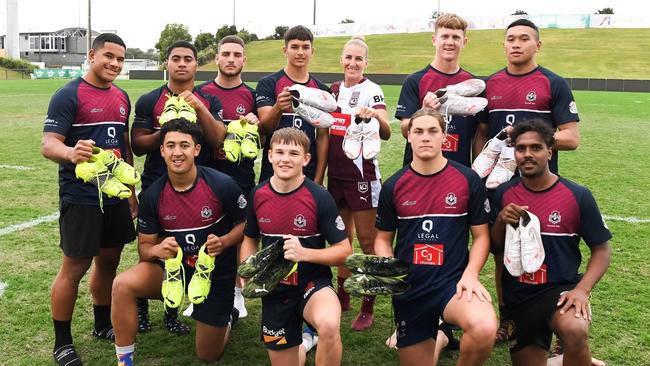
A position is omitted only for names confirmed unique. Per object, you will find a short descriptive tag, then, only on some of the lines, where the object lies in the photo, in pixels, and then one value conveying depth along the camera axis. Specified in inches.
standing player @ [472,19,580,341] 145.8
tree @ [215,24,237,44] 2628.0
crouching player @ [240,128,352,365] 129.1
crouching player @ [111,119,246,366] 133.3
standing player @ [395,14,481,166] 155.4
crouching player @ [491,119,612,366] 125.6
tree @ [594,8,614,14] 3159.2
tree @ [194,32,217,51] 2655.0
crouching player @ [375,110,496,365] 127.4
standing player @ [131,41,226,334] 155.0
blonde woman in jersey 164.1
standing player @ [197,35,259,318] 166.4
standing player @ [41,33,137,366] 139.7
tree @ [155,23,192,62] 2682.1
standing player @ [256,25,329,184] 163.0
